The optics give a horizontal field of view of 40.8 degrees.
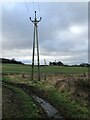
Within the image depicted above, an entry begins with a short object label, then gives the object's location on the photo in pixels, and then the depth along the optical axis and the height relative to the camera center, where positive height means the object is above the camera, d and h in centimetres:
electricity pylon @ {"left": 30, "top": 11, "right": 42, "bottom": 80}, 1405 +444
